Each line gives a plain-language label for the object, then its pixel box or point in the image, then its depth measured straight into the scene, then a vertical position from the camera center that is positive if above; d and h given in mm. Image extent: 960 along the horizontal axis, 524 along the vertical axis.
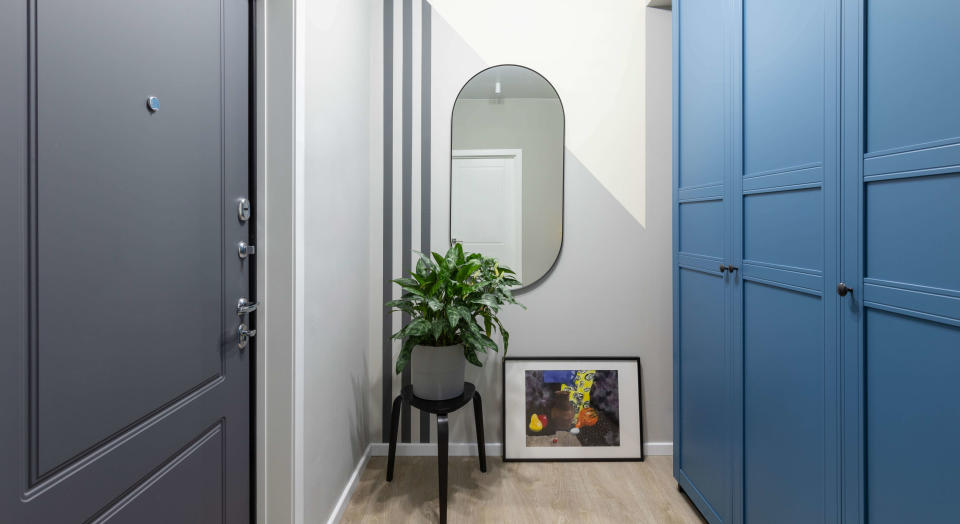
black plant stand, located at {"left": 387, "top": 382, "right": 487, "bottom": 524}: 1826 -675
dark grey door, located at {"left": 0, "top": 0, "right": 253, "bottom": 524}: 647 -2
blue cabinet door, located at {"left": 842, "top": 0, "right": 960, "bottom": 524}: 868 +1
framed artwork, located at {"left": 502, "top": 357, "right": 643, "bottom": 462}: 2352 -778
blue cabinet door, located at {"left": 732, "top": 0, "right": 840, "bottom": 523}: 1148 +10
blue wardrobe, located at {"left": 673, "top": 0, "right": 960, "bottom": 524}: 896 +1
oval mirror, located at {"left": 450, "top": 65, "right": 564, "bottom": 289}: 2371 +472
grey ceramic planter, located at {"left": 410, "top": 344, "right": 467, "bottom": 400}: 1976 -481
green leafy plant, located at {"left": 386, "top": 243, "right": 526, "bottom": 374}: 1938 -177
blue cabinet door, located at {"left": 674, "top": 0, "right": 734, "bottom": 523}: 1666 +5
